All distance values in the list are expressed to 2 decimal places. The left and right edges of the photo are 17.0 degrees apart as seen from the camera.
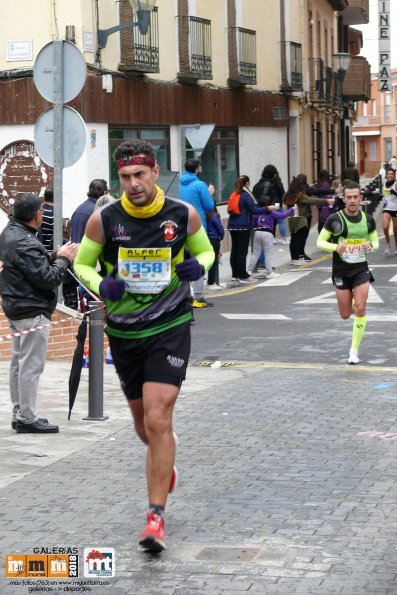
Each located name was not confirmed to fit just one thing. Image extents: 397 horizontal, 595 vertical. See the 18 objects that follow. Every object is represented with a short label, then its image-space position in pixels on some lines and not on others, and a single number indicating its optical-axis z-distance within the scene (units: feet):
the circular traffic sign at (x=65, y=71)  40.98
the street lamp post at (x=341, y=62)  117.50
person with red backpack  67.87
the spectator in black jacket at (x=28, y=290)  29.81
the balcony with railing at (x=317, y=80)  125.08
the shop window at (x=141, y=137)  76.07
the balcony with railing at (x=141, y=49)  75.25
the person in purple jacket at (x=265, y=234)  71.10
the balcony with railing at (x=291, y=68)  110.22
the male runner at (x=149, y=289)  21.07
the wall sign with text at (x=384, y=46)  171.42
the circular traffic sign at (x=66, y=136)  42.24
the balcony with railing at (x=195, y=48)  84.69
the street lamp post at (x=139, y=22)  68.18
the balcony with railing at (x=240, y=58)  95.40
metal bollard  31.99
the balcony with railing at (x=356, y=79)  154.92
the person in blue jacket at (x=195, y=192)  58.08
